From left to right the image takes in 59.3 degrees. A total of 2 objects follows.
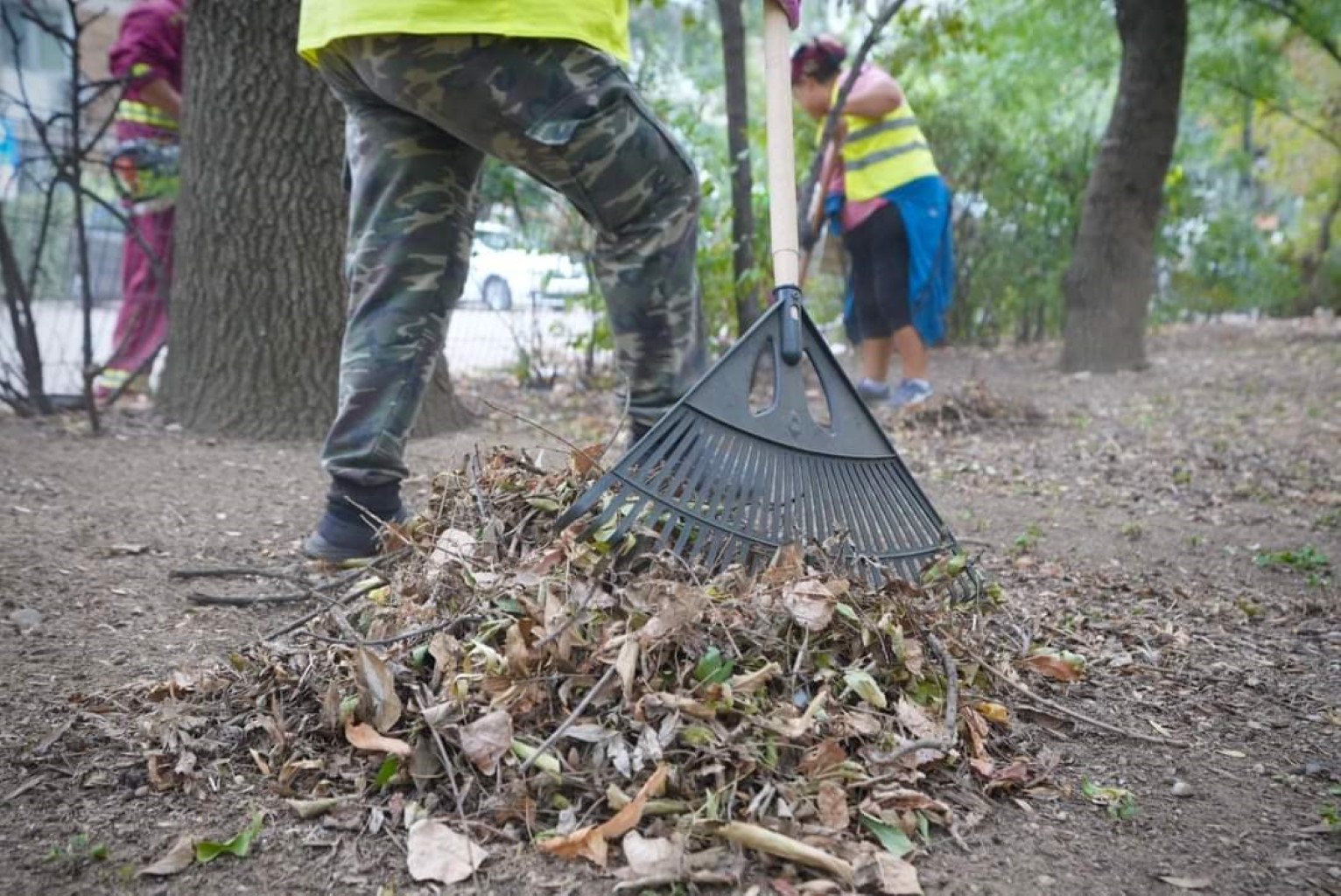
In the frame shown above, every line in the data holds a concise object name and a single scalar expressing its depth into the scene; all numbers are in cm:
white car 599
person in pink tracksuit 489
